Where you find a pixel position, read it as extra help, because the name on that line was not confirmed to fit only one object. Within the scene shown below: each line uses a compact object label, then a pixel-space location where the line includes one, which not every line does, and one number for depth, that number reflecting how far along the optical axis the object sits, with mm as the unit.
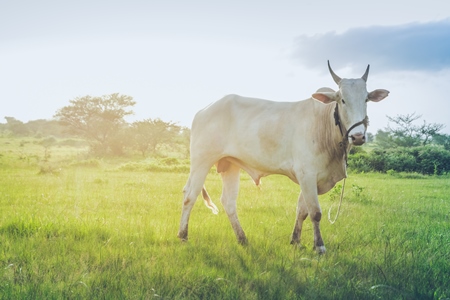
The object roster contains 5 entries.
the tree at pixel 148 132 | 37344
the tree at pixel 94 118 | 38031
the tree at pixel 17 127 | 54375
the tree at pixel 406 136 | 31281
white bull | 4770
